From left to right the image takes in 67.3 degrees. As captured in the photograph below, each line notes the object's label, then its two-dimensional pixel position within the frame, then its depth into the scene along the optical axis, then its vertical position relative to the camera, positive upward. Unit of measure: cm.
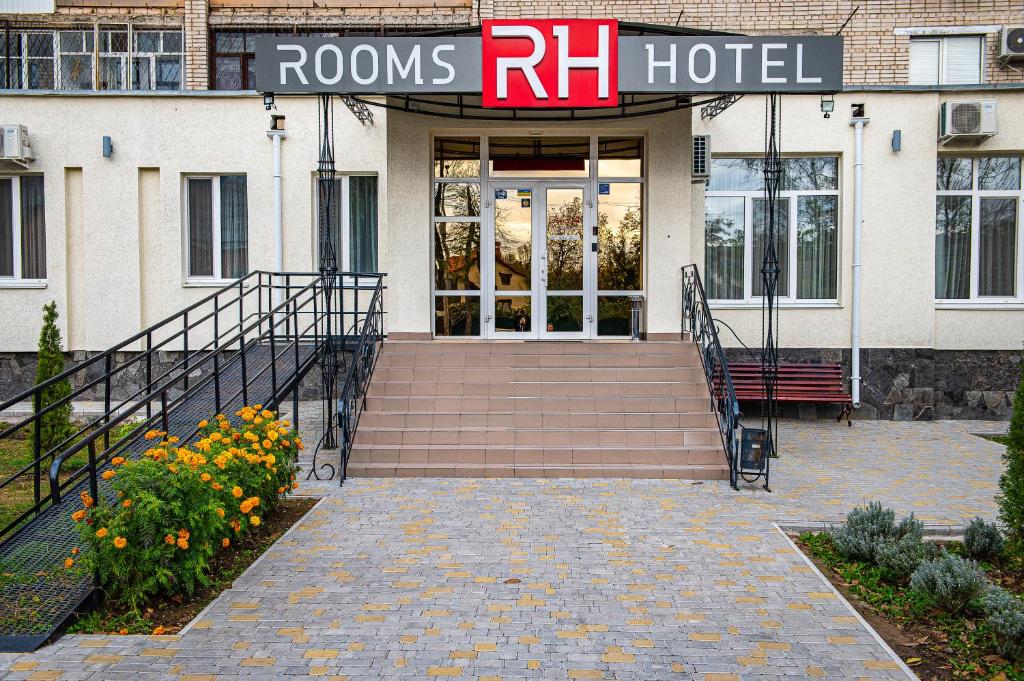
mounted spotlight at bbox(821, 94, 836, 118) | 1027 +260
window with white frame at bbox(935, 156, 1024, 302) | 1259 +113
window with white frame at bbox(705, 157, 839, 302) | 1273 +116
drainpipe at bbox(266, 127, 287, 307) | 1266 +140
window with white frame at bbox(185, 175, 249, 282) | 1303 +119
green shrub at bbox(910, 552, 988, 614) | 452 -169
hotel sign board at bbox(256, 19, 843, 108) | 849 +261
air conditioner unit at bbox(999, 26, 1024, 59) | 1373 +459
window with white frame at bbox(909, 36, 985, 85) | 1413 +438
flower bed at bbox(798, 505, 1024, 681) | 402 -187
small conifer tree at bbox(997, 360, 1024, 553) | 495 -121
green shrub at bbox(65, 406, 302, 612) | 451 -136
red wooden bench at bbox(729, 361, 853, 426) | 1152 -132
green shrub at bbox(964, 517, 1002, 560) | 550 -175
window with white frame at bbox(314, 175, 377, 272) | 1317 +129
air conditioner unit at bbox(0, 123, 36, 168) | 1223 +246
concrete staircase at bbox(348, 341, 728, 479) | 820 -133
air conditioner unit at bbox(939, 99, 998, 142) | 1180 +275
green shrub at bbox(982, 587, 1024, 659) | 395 -168
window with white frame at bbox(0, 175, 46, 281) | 1288 +114
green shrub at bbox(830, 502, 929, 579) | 516 -172
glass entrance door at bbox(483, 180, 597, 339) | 1190 +57
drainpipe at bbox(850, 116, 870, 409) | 1216 +93
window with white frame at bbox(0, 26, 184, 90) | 1555 +483
